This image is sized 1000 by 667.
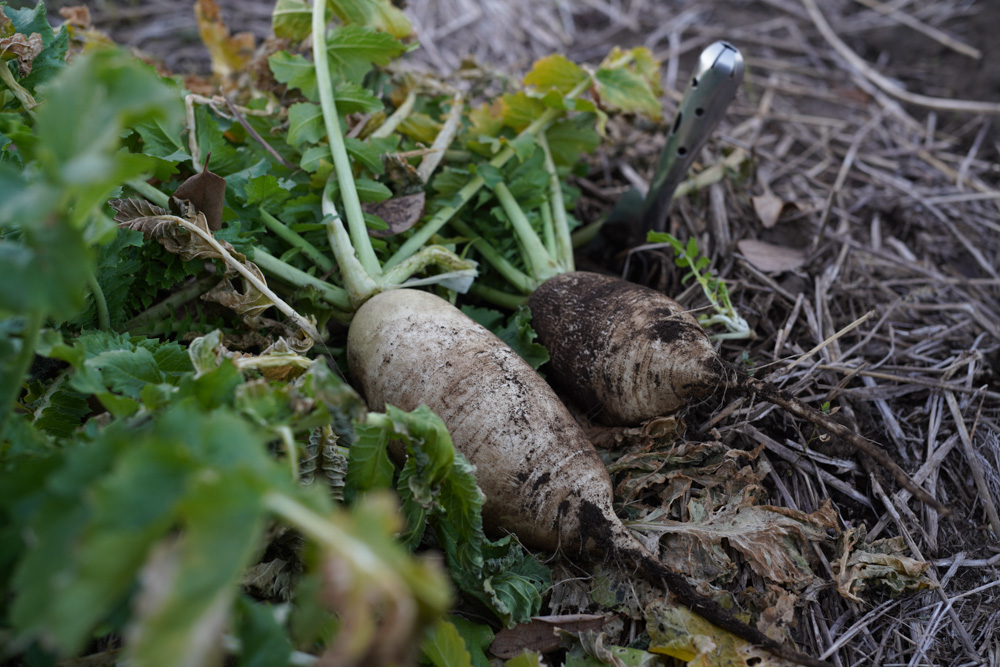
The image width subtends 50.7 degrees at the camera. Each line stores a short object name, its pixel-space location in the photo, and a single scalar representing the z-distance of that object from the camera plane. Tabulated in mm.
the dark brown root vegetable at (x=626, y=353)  638
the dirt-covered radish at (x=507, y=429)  599
